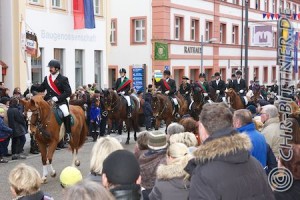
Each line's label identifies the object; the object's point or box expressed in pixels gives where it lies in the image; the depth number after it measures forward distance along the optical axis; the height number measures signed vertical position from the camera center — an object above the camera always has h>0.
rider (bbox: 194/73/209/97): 20.97 -0.51
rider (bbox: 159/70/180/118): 20.78 -0.54
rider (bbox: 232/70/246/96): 22.81 -0.52
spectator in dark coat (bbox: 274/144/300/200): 4.21 -0.87
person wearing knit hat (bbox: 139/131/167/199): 5.54 -0.92
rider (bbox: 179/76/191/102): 21.81 -0.65
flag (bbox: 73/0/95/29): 27.05 +3.07
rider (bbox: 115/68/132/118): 18.75 -0.45
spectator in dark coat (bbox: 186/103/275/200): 3.91 -0.73
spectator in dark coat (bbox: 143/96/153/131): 21.69 -1.66
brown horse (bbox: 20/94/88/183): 11.52 -1.22
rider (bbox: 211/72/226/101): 21.98 -0.54
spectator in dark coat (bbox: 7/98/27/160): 14.59 -1.47
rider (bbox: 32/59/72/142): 12.24 -0.40
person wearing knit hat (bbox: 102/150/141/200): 3.79 -0.74
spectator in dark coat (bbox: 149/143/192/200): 4.77 -1.00
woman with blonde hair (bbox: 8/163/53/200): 5.00 -1.06
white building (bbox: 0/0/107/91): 23.98 +1.55
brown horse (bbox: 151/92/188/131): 19.60 -1.34
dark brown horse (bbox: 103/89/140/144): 17.72 -1.24
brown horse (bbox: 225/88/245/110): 20.73 -1.10
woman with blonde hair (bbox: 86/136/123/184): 4.74 -0.75
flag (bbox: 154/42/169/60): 33.97 +1.38
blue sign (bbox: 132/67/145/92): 27.59 -0.29
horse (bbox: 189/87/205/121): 20.41 -1.19
